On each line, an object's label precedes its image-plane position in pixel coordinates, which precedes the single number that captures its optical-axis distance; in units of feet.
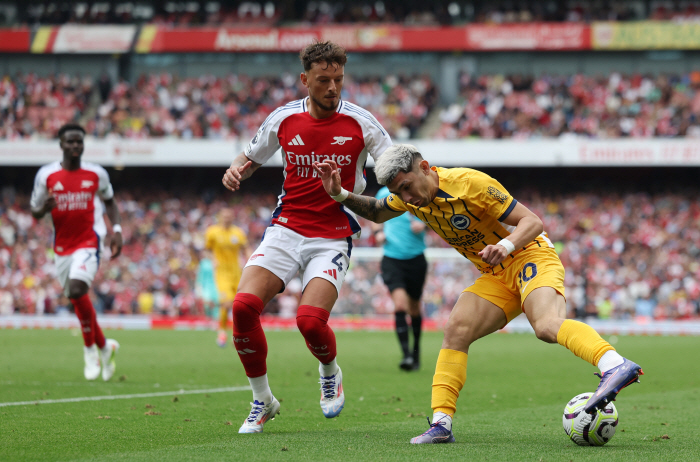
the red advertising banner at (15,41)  116.47
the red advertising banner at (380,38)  108.06
